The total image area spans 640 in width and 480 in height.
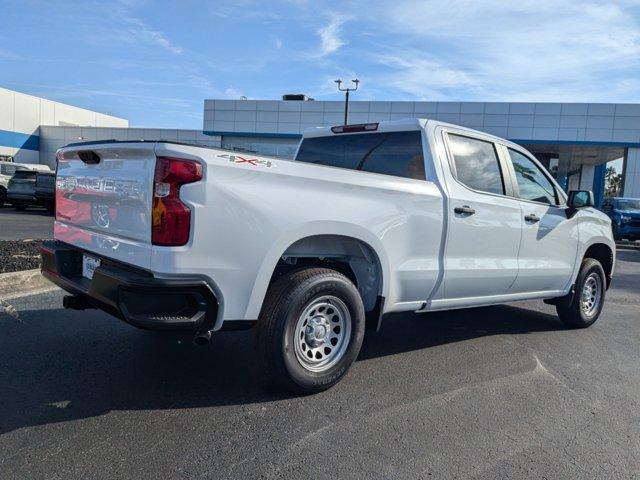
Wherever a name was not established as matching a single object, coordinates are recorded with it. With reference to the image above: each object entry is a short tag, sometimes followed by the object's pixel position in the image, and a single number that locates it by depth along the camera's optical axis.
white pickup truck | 3.19
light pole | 29.16
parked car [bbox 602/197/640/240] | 19.70
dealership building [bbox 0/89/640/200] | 30.88
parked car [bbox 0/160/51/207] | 22.08
